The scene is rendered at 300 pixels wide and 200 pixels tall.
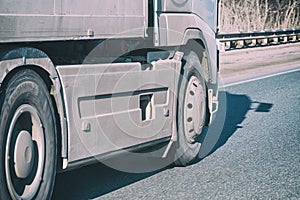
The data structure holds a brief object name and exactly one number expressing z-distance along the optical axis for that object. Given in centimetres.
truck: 500
